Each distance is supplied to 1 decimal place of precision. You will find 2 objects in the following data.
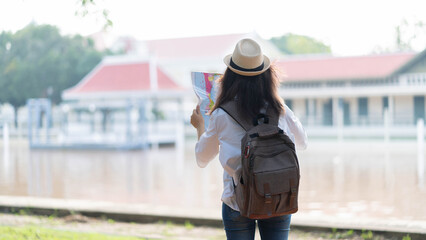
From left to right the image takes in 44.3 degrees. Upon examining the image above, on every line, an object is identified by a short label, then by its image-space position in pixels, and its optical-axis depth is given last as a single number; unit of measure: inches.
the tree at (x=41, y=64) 1509.6
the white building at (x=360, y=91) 1062.4
